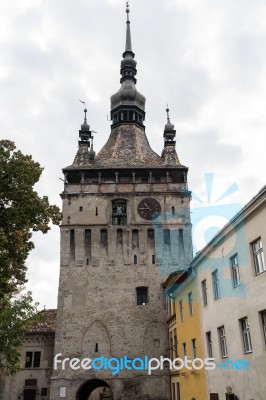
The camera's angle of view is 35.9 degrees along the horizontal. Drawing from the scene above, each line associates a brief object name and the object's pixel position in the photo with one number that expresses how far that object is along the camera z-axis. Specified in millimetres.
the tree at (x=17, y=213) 14359
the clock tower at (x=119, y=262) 28203
